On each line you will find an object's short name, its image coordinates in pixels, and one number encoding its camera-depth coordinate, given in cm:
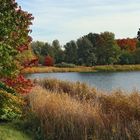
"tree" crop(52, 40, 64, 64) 10248
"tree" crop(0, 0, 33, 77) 1179
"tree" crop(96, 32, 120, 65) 9044
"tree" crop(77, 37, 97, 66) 9156
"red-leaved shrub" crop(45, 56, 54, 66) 9662
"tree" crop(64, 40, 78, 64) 9844
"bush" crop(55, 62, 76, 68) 8775
